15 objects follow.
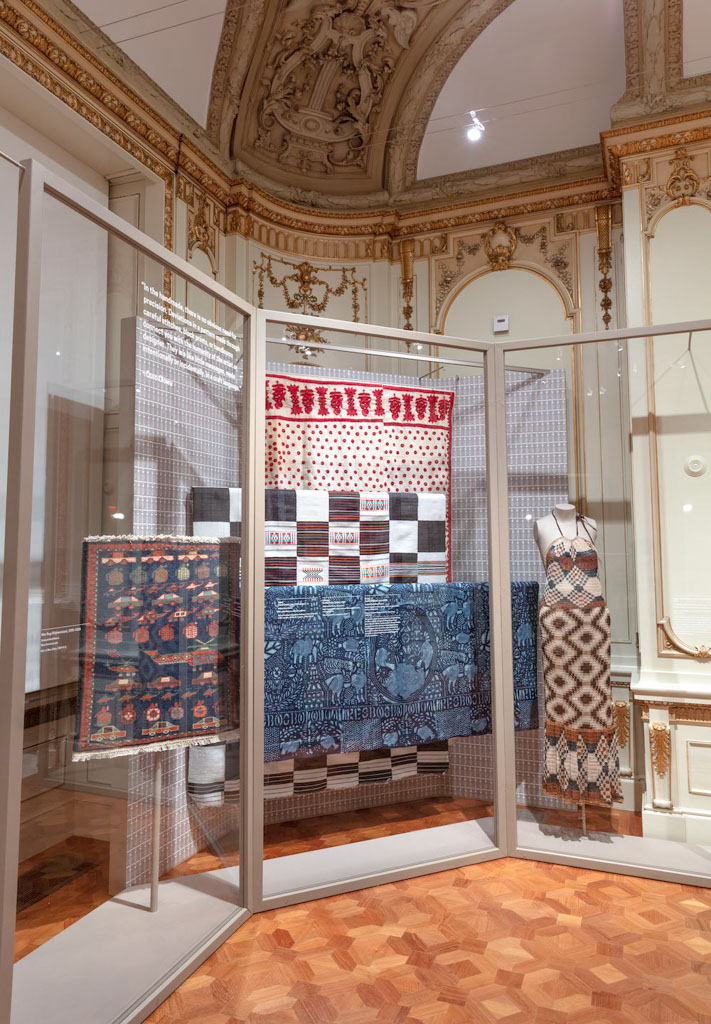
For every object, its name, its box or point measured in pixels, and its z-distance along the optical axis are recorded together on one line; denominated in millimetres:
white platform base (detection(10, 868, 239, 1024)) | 1688
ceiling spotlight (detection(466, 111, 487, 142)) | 3977
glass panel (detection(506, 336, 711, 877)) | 2924
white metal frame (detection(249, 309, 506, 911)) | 2490
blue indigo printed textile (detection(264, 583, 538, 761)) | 2729
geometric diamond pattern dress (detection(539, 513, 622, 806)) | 2900
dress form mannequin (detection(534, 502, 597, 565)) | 2982
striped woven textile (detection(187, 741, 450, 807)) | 2809
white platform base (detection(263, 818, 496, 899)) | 2680
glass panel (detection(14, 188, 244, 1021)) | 1700
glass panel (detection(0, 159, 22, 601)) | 1604
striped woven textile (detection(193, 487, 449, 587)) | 2701
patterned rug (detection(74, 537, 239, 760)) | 1854
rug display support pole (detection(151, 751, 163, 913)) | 2062
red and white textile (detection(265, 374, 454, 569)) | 2754
